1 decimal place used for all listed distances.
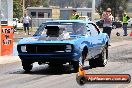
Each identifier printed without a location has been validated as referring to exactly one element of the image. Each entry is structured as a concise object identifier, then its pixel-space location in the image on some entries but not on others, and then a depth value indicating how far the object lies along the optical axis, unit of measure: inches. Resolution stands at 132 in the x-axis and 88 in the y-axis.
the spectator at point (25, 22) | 1451.8
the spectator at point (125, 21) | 1468.8
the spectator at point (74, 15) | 1058.7
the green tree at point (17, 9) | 2615.7
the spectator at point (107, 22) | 943.0
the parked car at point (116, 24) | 2603.6
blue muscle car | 497.7
